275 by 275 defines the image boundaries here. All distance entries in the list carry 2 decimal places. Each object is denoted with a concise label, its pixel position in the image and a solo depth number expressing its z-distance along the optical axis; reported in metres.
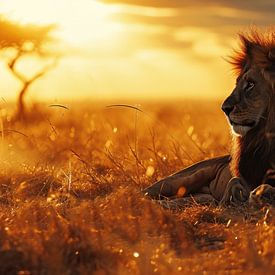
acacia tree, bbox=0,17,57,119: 37.87
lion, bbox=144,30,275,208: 11.44
